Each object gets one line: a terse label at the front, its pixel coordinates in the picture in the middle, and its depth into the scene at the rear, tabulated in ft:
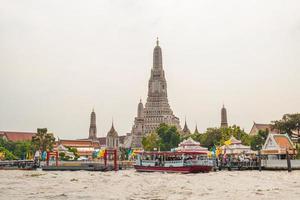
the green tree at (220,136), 257.96
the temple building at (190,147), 212.04
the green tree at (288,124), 228.63
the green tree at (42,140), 275.59
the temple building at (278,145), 191.00
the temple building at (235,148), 213.05
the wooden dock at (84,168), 184.95
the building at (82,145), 426.92
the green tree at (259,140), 262.47
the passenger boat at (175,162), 160.41
